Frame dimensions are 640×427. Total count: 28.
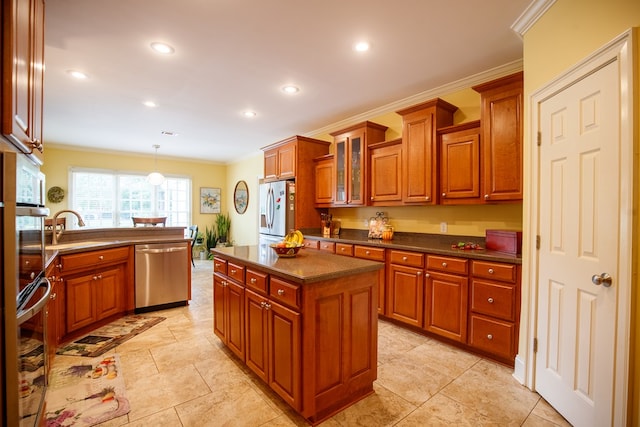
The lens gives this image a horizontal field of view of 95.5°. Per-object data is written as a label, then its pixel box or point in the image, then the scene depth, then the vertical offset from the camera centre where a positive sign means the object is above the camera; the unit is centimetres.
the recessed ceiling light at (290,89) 334 +144
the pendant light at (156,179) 582 +66
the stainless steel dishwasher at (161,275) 348 -80
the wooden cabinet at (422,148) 310 +72
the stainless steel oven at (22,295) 96 -34
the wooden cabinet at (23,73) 111 +62
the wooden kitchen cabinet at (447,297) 260 -78
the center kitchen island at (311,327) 164 -72
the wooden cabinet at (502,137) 243 +67
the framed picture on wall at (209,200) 771 +32
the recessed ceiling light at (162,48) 247 +142
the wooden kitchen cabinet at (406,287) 291 -77
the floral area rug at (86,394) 176 -125
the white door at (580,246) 146 -18
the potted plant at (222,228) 766 -43
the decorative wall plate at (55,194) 579 +32
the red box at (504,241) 247 -24
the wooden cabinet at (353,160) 383 +74
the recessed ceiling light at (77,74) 299 +143
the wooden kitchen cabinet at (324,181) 437 +49
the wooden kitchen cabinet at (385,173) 348 +50
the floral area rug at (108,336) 260 -125
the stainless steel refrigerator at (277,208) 450 +7
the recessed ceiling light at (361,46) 246 +143
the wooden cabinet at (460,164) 279 +50
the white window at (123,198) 620 +31
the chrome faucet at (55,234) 291 -26
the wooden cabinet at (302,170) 452 +68
